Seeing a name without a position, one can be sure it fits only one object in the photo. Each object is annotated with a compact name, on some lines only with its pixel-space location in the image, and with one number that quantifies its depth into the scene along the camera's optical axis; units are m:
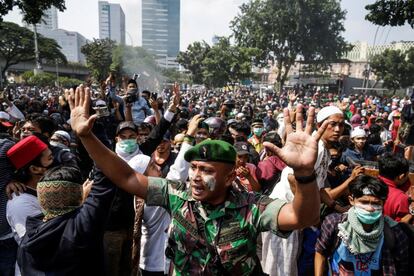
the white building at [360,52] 74.44
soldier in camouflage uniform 1.70
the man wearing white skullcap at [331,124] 2.90
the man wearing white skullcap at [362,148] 5.26
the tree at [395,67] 41.52
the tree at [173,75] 70.07
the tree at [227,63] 38.25
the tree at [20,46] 50.53
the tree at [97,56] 53.78
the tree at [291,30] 40.62
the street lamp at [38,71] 49.81
